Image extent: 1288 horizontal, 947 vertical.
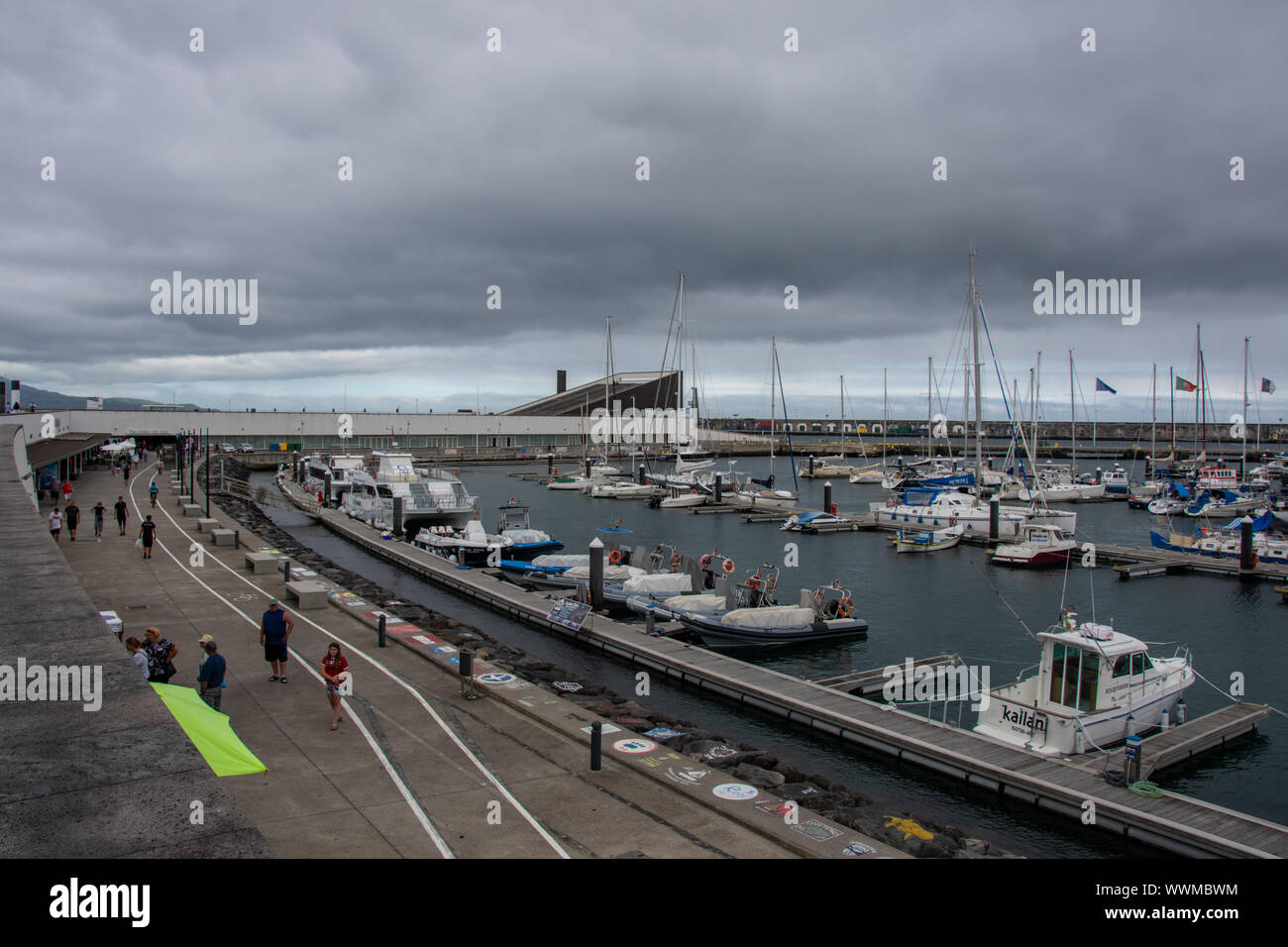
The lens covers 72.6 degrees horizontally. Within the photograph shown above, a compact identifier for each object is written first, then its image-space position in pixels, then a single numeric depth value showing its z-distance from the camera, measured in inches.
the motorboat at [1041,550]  2000.5
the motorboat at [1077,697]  752.3
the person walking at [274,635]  718.5
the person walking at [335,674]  615.8
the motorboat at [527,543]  1936.5
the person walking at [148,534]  1323.8
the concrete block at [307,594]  1062.4
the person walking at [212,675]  596.4
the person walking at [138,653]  575.8
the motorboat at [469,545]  1889.8
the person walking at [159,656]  593.3
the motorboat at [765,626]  1198.9
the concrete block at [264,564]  1270.9
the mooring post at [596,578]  1327.5
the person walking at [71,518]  1463.8
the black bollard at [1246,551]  1830.3
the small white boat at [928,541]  2242.9
